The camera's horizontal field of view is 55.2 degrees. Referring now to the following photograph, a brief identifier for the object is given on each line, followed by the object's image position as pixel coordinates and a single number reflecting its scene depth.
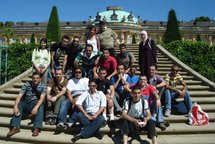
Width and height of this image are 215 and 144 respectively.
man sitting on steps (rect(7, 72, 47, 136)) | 4.68
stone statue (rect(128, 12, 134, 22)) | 44.63
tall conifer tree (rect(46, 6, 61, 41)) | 15.40
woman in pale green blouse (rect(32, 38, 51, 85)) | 5.70
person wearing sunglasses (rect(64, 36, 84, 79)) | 5.96
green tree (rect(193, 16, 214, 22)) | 53.26
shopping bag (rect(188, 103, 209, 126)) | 5.03
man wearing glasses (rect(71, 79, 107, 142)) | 4.52
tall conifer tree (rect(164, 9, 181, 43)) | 14.15
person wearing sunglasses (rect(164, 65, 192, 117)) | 5.24
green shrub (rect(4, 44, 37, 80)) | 9.40
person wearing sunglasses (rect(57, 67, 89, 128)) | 4.73
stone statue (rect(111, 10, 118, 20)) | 43.97
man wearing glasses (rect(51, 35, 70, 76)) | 5.97
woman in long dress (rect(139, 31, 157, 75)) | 5.84
